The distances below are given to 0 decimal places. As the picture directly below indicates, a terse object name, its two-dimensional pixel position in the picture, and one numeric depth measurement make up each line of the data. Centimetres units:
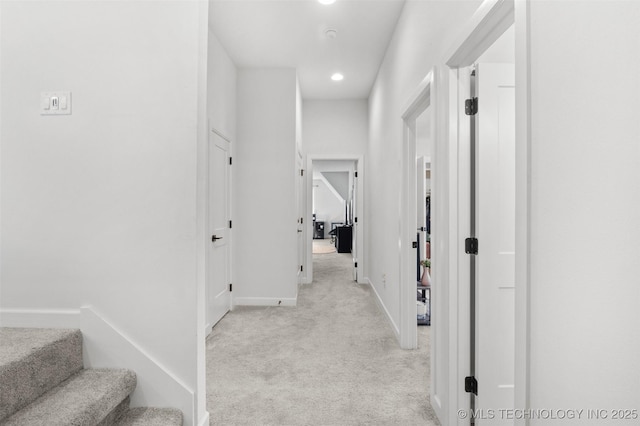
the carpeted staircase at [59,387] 127
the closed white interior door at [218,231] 328
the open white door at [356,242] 560
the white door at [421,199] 470
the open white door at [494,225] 168
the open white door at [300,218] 494
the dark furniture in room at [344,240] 950
